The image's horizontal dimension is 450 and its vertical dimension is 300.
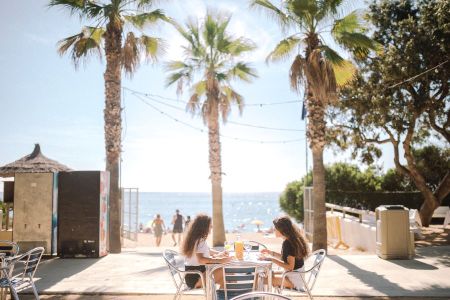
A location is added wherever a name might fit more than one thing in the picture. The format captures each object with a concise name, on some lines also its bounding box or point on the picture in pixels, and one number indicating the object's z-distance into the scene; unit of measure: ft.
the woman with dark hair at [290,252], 18.04
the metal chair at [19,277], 17.82
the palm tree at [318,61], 39.88
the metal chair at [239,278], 15.48
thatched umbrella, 43.21
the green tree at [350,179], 85.14
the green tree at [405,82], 50.16
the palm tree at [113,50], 43.27
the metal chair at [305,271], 17.62
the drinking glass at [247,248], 20.16
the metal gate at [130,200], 48.91
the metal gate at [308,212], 51.75
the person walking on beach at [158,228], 63.87
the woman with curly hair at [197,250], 18.43
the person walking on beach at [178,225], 63.81
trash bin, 34.14
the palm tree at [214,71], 54.60
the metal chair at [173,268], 17.83
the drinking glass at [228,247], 20.92
